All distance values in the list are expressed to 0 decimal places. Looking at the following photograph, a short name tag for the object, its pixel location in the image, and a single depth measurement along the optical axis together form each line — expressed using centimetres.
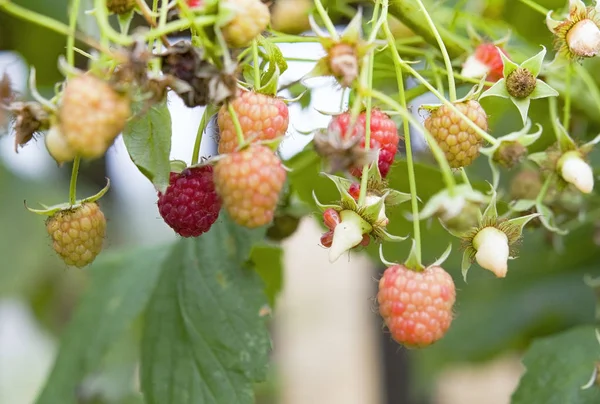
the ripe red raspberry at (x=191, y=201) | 40
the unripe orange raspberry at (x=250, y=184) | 37
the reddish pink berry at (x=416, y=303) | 40
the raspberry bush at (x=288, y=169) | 36
